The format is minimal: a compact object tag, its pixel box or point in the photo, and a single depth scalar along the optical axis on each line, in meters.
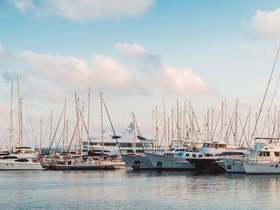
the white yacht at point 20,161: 116.19
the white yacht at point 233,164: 97.56
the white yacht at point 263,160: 91.75
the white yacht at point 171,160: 109.25
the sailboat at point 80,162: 117.25
